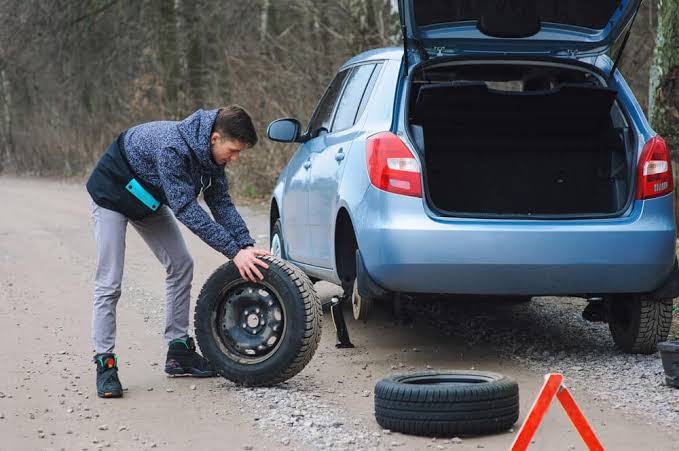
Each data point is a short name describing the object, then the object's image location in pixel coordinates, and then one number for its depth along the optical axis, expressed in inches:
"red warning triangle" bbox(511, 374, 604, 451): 164.9
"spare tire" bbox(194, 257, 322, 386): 253.6
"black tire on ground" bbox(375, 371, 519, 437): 213.0
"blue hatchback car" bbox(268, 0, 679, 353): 263.1
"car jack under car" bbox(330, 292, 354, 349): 289.3
